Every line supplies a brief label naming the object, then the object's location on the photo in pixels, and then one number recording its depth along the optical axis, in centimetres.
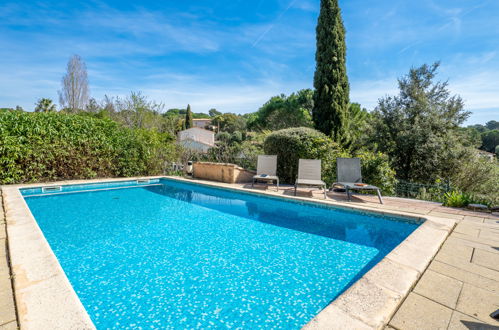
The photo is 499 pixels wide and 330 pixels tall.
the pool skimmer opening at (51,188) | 767
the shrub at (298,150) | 849
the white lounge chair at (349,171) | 689
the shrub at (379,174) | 741
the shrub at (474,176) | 958
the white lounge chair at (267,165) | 831
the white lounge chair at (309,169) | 747
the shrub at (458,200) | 563
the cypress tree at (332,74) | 1141
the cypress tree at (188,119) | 4778
